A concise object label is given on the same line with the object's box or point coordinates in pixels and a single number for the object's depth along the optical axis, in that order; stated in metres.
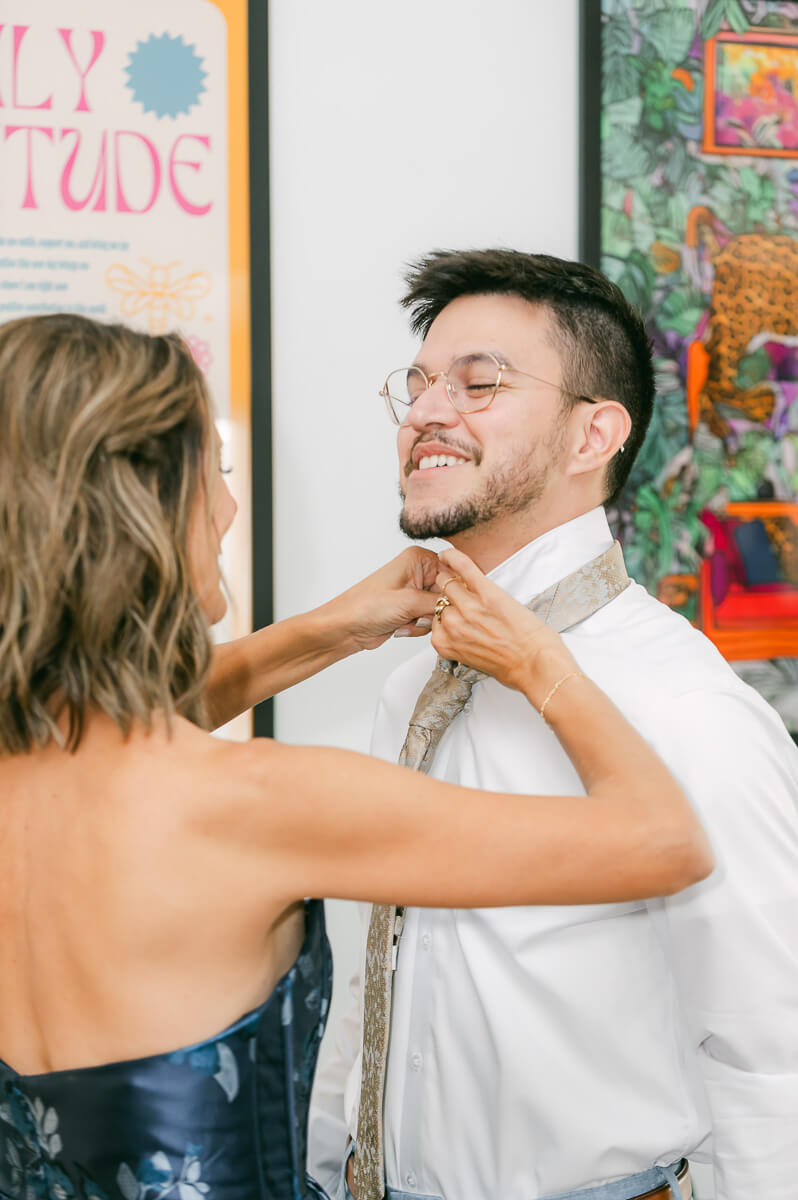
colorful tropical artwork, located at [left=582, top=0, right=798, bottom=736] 1.76
